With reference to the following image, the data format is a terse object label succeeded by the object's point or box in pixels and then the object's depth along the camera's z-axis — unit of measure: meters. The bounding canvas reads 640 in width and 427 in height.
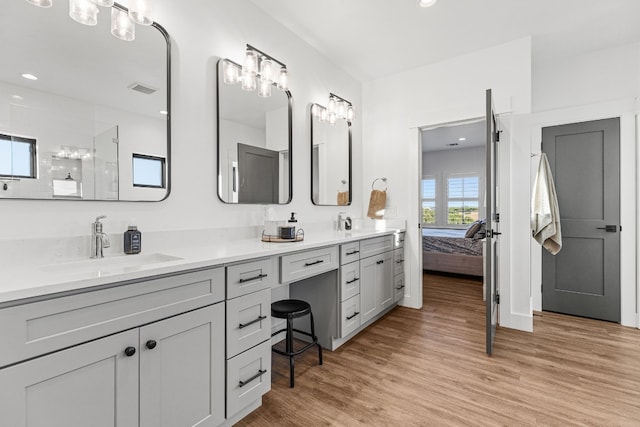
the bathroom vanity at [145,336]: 0.95
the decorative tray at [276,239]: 2.19
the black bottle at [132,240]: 1.62
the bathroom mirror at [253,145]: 2.20
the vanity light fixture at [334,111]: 3.11
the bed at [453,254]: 4.73
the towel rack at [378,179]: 3.73
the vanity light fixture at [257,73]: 2.21
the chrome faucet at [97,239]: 1.53
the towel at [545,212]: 3.11
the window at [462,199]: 7.28
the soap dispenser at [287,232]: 2.23
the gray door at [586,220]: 3.10
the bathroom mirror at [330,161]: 3.05
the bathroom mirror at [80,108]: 1.34
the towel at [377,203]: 3.69
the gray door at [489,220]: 2.35
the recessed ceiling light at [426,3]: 2.39
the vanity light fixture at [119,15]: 1.43
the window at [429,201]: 7.85
